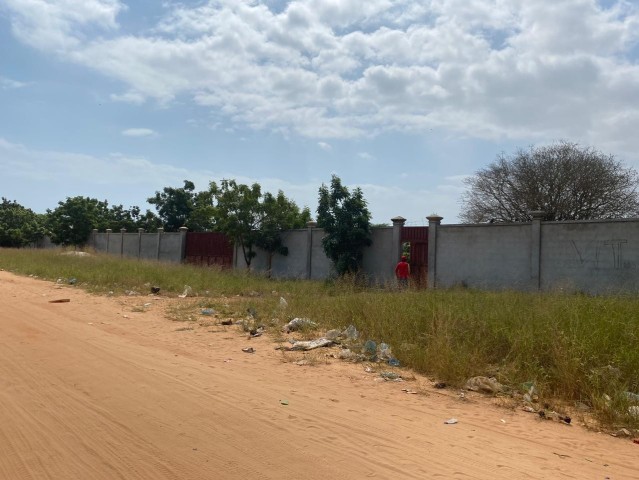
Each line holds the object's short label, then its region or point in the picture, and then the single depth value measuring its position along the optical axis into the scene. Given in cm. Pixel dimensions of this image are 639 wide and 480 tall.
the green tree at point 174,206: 4097
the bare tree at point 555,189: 2391
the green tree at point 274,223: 2412
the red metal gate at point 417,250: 1906
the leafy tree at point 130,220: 4238
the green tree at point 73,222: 4194
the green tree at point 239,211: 2422
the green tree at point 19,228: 4919
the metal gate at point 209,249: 2727
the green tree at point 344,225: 2036
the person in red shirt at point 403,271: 1678
